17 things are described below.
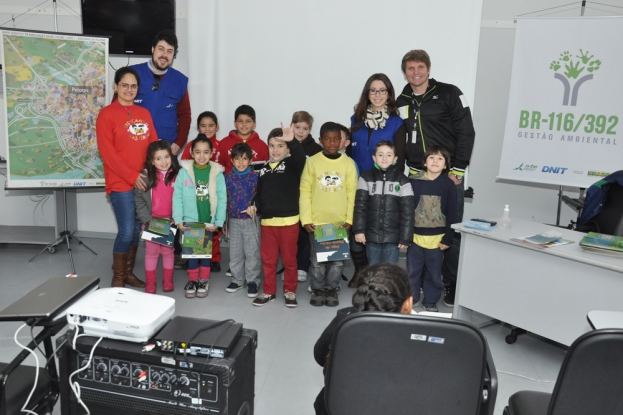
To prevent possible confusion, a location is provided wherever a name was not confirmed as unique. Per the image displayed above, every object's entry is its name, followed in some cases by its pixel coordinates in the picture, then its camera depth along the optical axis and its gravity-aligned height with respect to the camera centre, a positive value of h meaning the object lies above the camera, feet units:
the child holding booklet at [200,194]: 12.23 -1.54
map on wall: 13.85 +0.42
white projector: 5.44 -2.00
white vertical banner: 13.12 +1.15
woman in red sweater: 12.17 -0.62
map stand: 15.20 -3.53
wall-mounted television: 15.71 +3.07
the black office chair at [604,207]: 11.39 -1.27
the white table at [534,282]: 8.67 -2.42
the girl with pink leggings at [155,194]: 12.26 -1.62
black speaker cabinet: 5.30 -2.64
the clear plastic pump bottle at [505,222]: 10.62 -1.57
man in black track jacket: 12.50 +0.38
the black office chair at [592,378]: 4.48 -1.99
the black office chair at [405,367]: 4.40 -1.94
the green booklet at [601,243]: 8.75 -1.59
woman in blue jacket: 12.24 +0.38
